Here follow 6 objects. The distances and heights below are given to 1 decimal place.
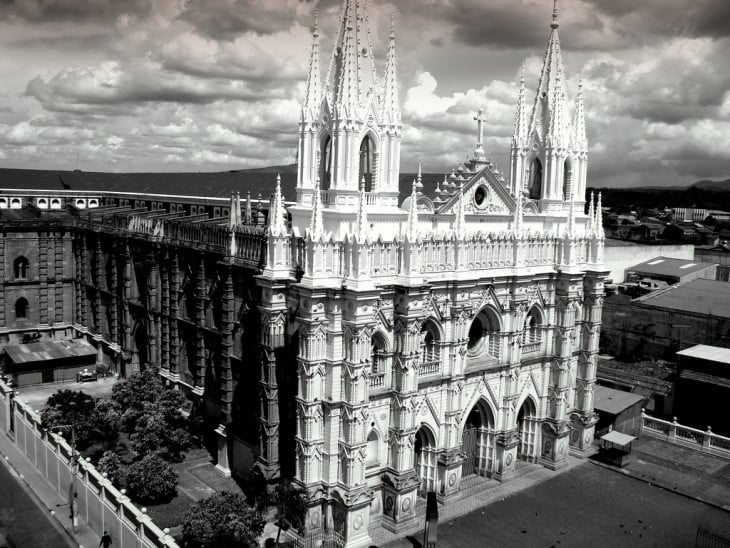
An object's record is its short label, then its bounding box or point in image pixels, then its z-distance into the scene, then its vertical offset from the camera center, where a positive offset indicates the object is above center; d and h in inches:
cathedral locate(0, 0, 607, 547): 1171.9 -211.7
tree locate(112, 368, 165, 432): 1512.1 -439.5
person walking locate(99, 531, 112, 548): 1044.5 -515.0
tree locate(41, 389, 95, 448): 1446.9 -461.1
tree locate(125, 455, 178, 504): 1269.7 -515.7
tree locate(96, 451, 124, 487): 1288.1 -503.9
